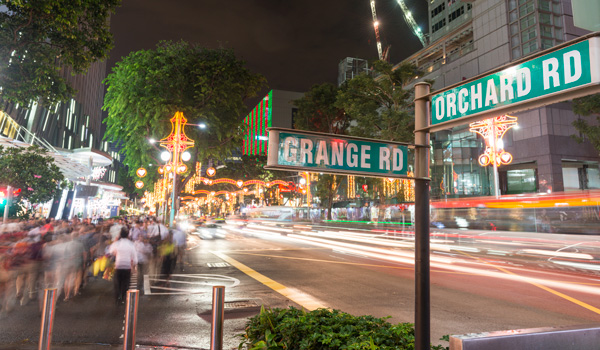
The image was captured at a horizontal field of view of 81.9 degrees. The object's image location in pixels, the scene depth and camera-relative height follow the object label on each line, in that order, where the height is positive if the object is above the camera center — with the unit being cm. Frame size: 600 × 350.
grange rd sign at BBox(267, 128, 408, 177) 296 +52
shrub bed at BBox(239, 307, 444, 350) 360 -134
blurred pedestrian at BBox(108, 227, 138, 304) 803 -126
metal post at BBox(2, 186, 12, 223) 1721 +51
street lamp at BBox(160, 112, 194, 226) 1788 +352
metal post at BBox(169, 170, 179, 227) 1806 +26
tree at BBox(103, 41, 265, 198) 1906 +657
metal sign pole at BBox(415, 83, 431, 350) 296 -8
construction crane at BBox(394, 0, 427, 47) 10711 +5895
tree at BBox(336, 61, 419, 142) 2825 +989
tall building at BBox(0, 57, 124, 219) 2536 +835
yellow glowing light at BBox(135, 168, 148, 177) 1934 +206
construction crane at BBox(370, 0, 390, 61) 12105 +6722
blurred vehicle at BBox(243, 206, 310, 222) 5694 -28
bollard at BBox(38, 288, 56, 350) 384 -124
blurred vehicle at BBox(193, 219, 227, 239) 2989 -213
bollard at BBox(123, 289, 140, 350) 398 -129
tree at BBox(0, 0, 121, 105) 1016 +524
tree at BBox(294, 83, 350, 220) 3869 +1108
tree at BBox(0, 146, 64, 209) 1627 +169
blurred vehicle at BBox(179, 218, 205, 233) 3750 -178
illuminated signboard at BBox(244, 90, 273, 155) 8997 +2824
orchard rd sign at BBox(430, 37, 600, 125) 221 +96
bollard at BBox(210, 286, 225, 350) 355 -113
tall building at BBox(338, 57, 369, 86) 11488 +4998
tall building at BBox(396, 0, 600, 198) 3397 +918
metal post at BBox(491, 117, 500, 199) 2341 +497
